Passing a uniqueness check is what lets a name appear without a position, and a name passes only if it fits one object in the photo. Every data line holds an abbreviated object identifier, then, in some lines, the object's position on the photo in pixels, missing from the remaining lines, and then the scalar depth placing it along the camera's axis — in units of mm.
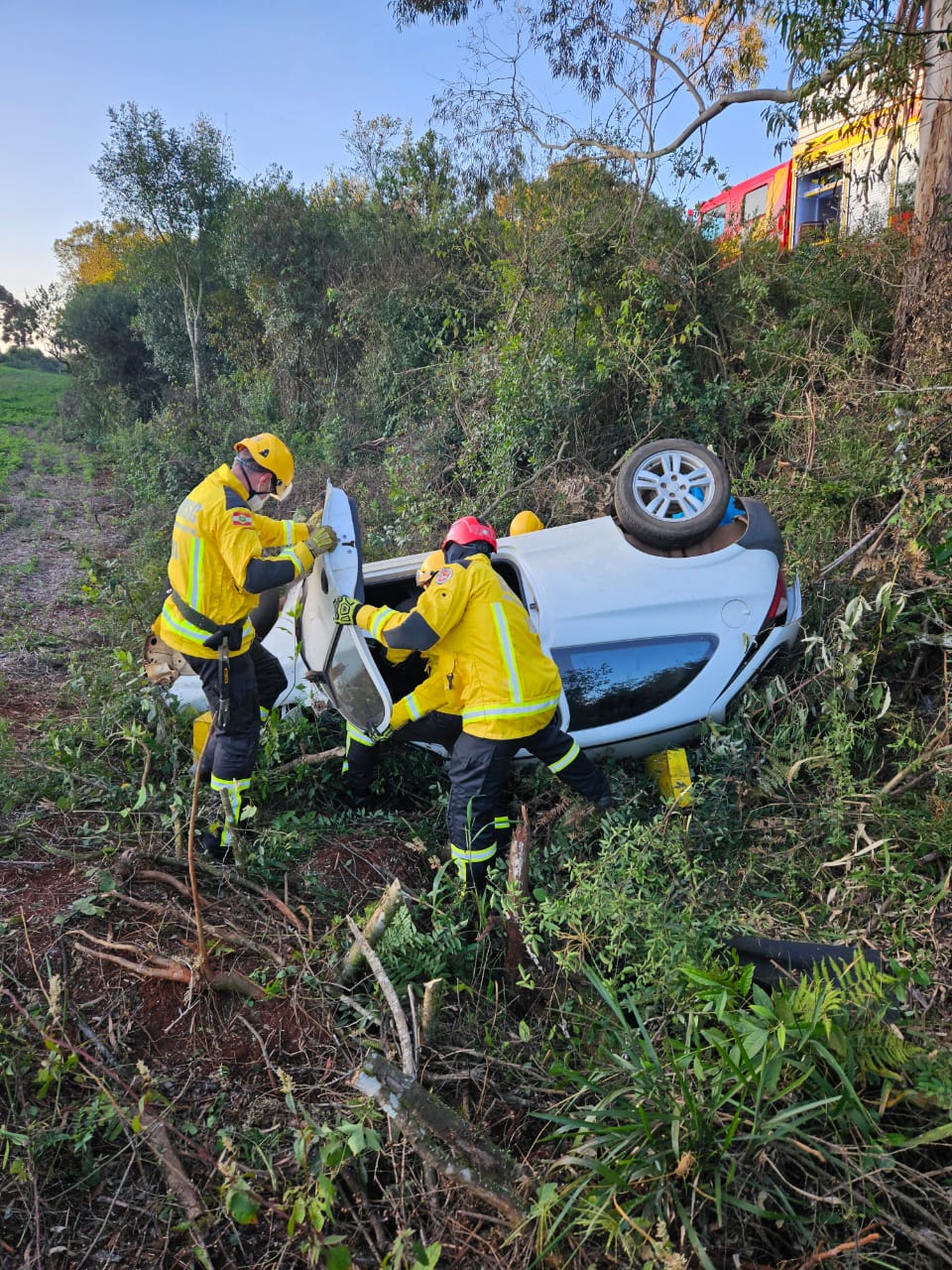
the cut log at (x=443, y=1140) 1855
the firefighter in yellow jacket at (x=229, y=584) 3693
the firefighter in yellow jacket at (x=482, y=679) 3406
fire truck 7039
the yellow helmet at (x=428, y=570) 3752
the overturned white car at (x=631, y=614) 3719
